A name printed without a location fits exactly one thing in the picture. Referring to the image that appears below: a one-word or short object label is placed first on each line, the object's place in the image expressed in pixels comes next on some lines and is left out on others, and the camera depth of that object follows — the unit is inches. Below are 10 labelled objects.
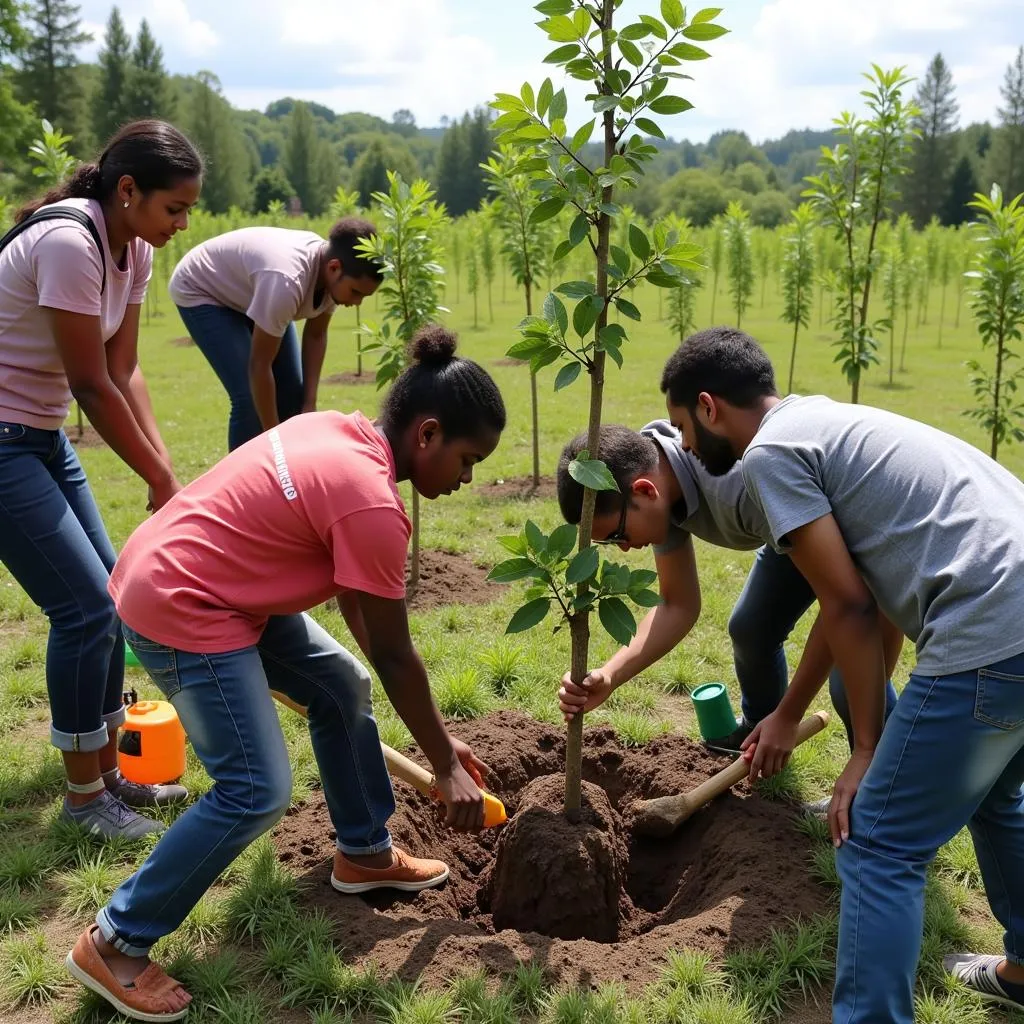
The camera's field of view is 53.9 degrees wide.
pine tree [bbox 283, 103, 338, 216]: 2760.8
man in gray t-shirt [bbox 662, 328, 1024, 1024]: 91.1
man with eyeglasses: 123.2
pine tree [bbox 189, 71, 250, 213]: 2279.8
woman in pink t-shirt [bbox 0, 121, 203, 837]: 124.2
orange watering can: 147.9
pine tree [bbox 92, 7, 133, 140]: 2028.8
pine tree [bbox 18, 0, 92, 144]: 1734.7
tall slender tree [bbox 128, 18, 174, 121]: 2028.8
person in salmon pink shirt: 99.3
